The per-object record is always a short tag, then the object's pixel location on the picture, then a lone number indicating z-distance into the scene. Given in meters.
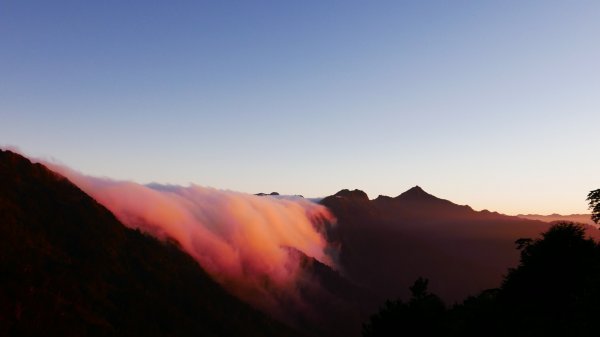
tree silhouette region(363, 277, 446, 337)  54.59
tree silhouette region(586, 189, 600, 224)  47.45
